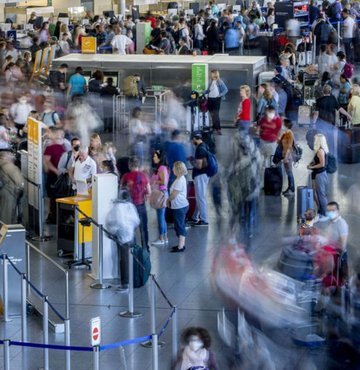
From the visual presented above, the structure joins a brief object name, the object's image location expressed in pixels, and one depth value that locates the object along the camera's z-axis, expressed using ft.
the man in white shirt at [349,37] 114.83
